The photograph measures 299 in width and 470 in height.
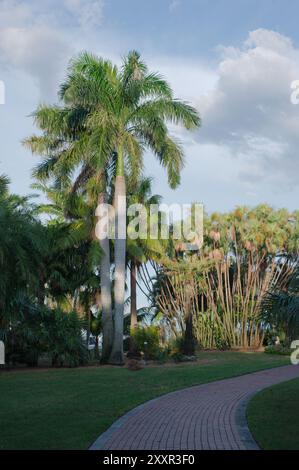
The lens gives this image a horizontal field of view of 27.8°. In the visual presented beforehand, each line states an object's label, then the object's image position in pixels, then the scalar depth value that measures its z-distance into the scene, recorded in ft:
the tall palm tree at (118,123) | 84.28
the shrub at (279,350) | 98.36
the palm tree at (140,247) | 103.09
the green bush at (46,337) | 80.79
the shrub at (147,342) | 92.43
